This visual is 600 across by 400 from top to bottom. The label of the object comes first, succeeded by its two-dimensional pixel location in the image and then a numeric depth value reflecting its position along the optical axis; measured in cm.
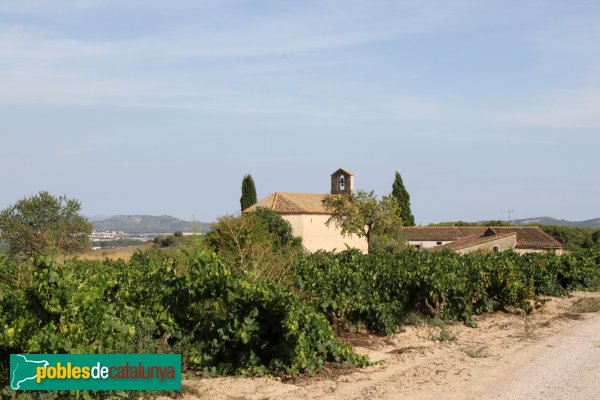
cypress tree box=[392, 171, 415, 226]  6919
